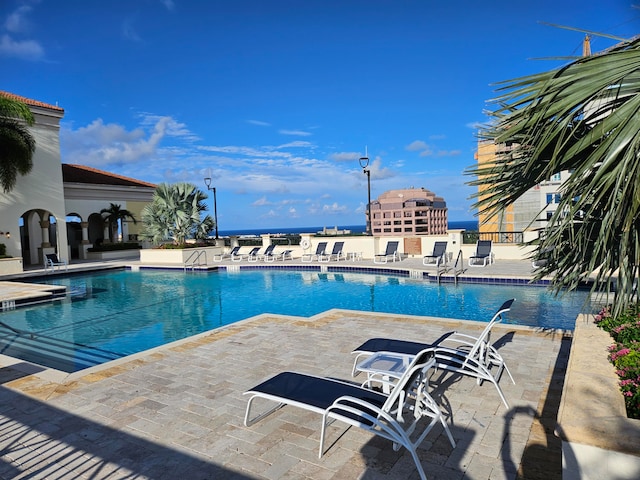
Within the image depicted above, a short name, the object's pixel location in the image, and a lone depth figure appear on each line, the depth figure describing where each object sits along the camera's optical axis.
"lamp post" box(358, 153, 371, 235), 18.95
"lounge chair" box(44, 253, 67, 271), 18.96
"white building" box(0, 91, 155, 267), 20.56
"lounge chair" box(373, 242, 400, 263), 17.67
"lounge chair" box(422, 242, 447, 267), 15.82
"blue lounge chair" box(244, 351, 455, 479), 2.74
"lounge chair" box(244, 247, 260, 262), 20.64
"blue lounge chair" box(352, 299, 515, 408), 3.71
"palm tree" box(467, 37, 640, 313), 2.14
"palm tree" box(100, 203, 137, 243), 26.39
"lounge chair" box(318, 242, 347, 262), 19.77
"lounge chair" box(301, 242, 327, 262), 20.02
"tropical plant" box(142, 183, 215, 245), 21.47
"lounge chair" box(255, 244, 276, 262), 20.65
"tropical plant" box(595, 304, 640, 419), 2.59
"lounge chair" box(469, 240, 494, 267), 15.49
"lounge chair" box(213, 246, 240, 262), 21.45
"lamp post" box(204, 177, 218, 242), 25.05
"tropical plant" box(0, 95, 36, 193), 18.75
